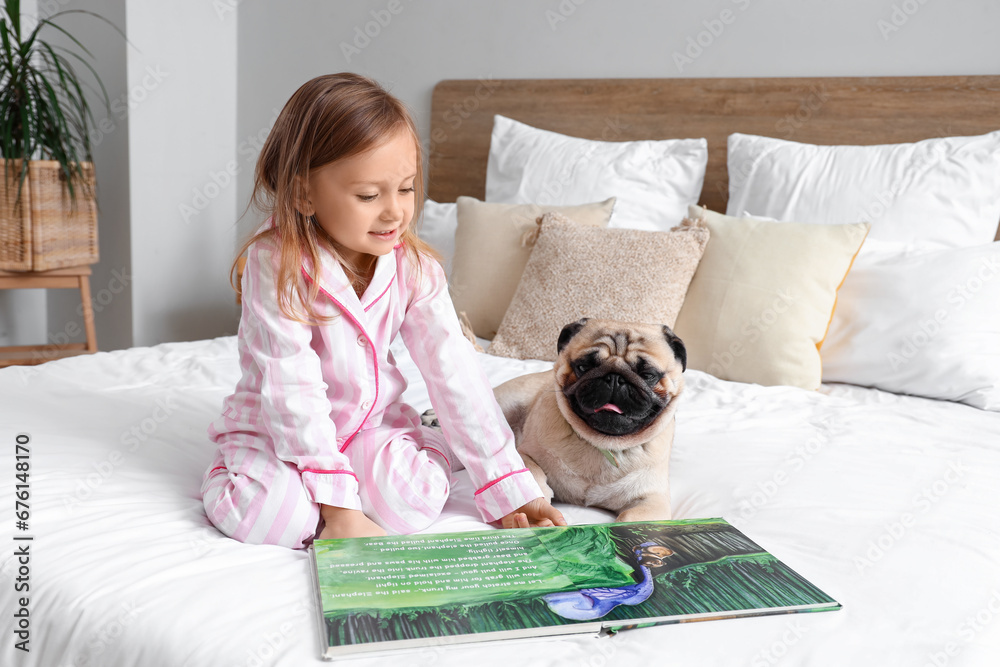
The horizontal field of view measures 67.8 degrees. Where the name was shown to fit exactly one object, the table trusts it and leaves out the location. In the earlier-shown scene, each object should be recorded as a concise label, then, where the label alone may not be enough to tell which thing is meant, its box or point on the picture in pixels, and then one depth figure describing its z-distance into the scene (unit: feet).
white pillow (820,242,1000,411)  4.68
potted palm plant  8.08
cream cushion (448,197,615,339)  6.06
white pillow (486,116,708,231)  6.58
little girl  2.85
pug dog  3.05
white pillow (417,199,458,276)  6.97
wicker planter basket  8.11
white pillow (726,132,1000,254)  5.32
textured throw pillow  5.13
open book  2.00
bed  2.03
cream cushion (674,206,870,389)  4.92
